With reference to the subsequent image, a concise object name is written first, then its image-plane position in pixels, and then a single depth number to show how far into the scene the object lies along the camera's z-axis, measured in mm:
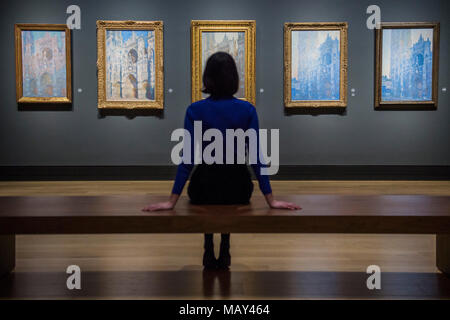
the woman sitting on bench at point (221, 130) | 2736
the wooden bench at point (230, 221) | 2447
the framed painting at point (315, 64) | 8320
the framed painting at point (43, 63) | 8344
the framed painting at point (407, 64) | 8320
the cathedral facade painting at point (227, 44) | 8305
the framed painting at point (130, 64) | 8328
